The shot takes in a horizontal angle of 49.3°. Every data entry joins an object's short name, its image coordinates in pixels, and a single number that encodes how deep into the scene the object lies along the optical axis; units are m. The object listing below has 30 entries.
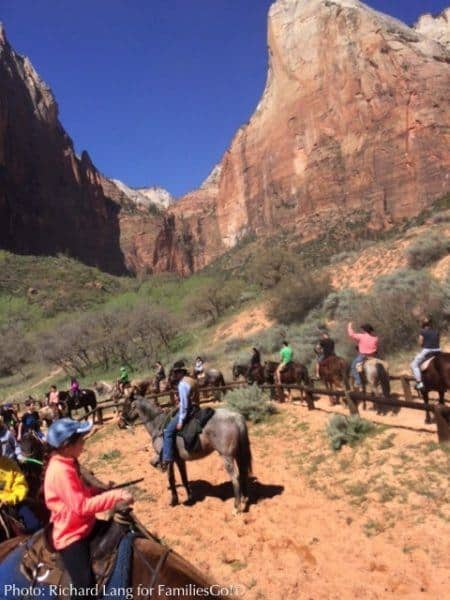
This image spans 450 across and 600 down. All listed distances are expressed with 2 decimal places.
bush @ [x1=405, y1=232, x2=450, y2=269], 28.98
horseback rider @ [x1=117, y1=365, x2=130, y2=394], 21.06
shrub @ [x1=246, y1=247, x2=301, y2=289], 43.59
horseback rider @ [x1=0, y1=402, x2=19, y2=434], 15.74
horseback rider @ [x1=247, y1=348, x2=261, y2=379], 17.97
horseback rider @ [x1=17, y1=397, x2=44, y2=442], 11.74
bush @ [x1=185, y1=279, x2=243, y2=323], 46.47
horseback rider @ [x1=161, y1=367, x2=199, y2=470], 8.41
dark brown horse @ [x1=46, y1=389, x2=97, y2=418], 19.45
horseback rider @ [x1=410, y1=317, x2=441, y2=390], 10.34
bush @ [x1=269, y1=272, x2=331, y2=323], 34.25
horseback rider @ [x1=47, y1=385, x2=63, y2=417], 18.30
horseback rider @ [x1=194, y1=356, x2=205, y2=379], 19.36
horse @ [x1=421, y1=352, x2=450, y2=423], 9.91
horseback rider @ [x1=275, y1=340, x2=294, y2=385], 15.69
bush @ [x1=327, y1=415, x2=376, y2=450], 10.15
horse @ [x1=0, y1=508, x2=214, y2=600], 3.64
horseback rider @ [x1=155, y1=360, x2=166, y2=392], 20.09
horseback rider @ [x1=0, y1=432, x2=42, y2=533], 4.96
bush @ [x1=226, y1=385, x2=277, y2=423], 13.97
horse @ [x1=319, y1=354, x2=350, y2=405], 14.04
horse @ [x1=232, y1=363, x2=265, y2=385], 17.69
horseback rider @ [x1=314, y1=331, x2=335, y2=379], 14.65
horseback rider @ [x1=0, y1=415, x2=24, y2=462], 8.73
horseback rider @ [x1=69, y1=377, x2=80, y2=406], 19.77
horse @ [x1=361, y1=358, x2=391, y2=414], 11.41
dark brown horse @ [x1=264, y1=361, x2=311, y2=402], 15.56
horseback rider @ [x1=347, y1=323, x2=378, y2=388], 11.71
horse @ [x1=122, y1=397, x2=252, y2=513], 8.10
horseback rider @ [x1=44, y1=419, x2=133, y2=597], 3.58
